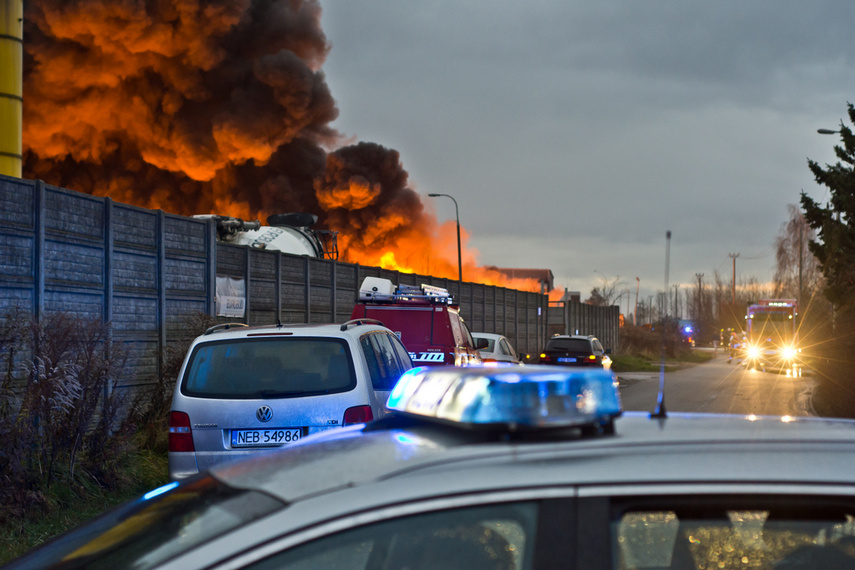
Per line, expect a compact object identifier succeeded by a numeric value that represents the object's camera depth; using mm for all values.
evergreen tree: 27141
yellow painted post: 23688
